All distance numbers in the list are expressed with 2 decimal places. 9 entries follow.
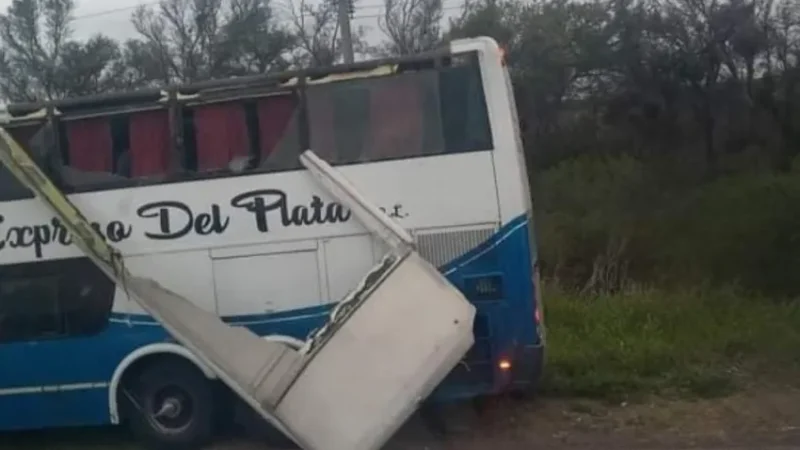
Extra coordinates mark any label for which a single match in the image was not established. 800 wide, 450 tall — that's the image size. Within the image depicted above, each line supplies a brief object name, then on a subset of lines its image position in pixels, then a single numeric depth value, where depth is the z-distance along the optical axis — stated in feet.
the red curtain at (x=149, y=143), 33.78
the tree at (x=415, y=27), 121.49
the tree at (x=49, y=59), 89.76
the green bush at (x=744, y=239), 90.84
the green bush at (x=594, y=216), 95.14
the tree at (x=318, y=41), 115.65
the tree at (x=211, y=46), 109.25
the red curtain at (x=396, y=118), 32.65
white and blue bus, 32.35
